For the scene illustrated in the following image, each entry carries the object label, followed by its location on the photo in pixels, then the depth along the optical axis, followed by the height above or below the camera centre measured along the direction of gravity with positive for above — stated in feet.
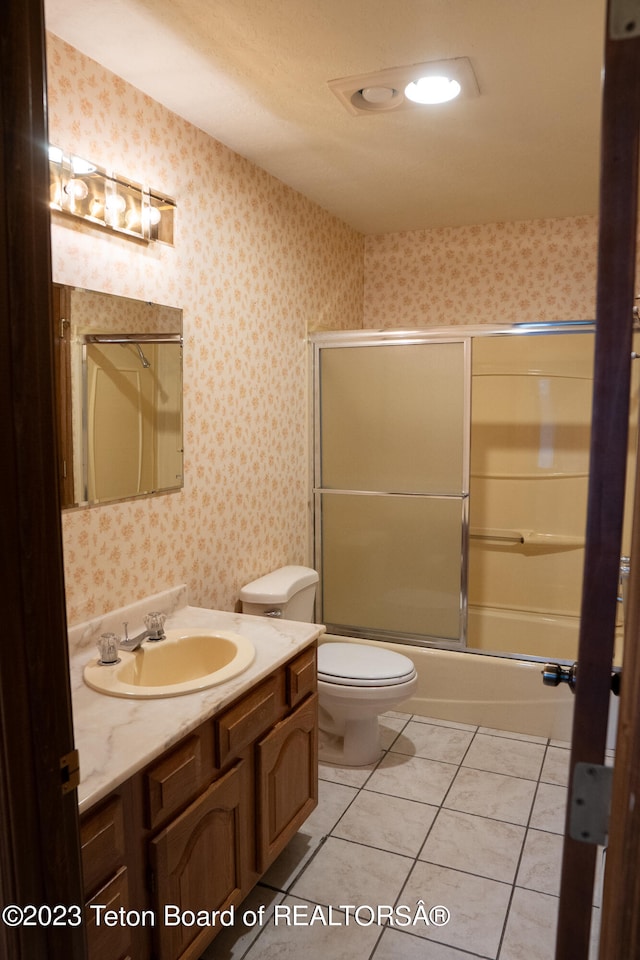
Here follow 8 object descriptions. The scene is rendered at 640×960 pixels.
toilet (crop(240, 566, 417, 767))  8.95 -3.48
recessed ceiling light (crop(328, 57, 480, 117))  6.72 +3.49
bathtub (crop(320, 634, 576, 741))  10.34 -4.36
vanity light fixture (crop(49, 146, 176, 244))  6.20 +2.21
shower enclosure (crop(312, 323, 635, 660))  11.07 -1.18
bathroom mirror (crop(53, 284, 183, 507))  6.50 +0.23
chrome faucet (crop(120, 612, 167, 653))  6.84 -2.15
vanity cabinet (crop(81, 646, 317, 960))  4.63 -3.28
